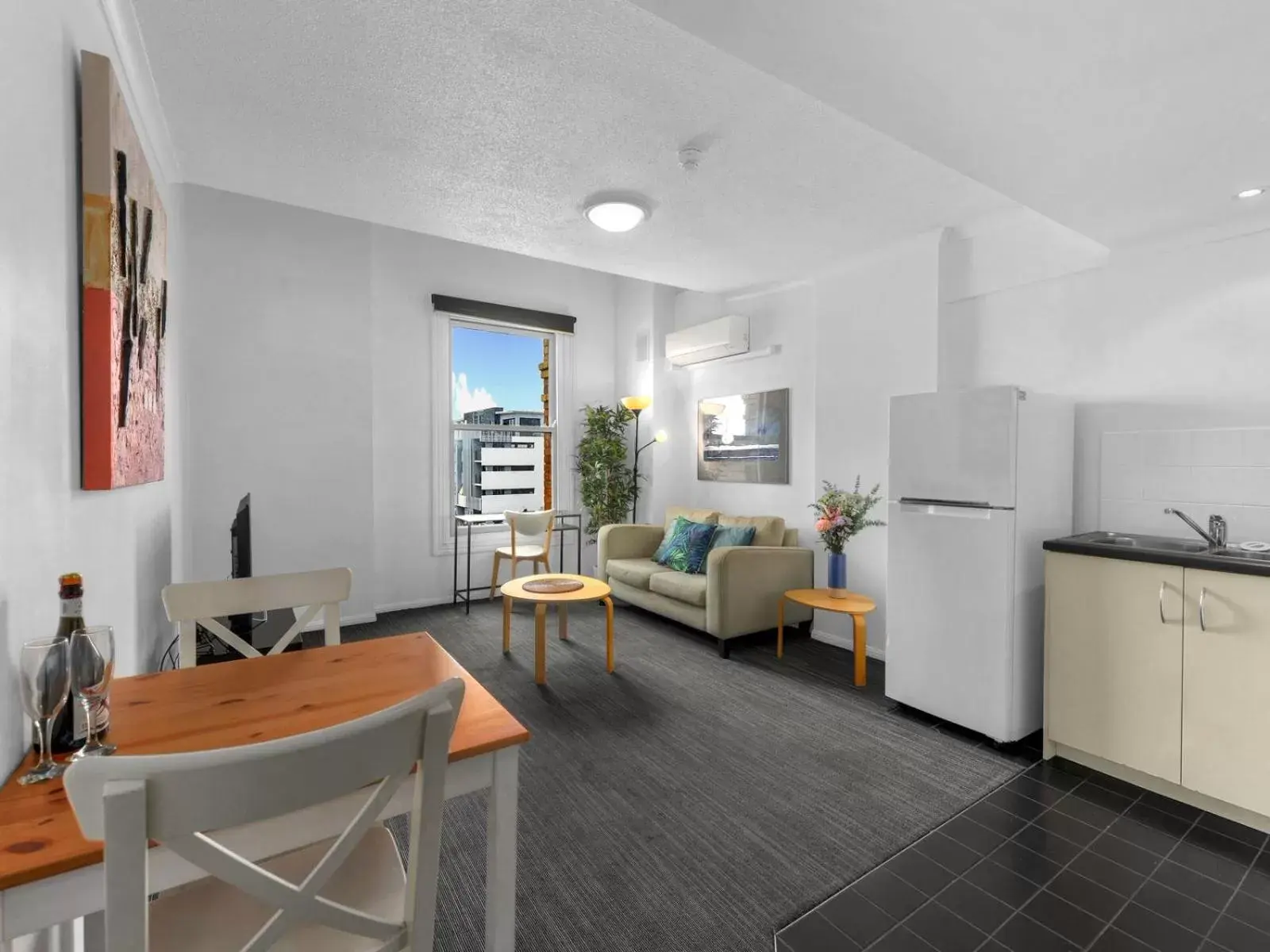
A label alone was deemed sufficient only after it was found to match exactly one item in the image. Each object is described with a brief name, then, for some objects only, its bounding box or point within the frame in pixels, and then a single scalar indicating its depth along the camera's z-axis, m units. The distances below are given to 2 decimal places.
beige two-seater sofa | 3.96
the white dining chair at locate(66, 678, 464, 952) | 0.67
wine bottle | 0.99
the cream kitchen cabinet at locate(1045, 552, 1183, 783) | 2.34
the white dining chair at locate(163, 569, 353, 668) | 1.73
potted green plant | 5.74
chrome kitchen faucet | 2.48
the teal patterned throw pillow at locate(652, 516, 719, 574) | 4.60
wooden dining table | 0.79
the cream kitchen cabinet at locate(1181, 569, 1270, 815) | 2.12
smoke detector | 2.61
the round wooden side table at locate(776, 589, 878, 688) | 3.51
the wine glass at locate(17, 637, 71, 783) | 0.93
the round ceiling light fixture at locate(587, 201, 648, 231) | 3.13
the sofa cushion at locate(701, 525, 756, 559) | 4.47
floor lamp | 5.64
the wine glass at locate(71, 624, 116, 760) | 0.99
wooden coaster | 3.71
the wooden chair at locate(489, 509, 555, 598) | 5.07
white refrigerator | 2.71
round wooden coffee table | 3.48
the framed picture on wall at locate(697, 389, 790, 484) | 4.76
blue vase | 3.75
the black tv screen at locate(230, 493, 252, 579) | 2.53
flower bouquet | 3.71
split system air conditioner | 4.95
